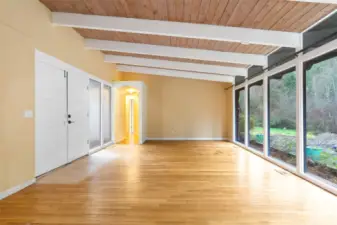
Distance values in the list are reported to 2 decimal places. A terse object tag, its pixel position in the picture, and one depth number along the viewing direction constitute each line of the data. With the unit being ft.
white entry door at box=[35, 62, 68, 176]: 13.67
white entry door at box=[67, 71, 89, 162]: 17.88
